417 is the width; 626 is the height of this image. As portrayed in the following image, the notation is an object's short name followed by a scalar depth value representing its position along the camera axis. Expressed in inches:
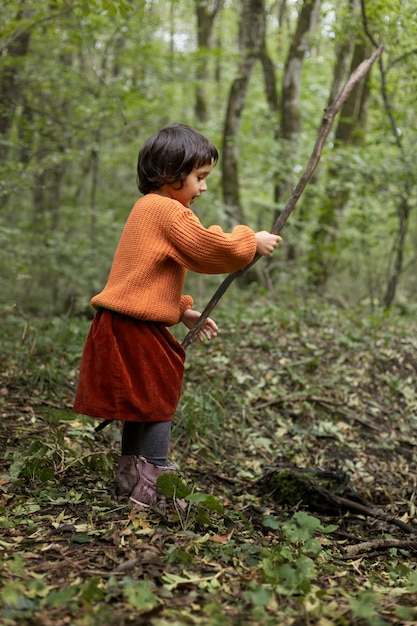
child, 108.6
